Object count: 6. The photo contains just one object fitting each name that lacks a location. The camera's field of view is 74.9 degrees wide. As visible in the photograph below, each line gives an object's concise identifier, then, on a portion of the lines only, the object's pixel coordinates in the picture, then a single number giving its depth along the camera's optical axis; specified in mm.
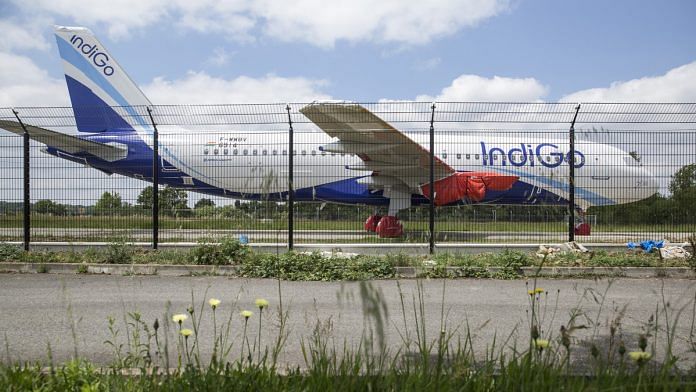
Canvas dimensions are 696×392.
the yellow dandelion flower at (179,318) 2222
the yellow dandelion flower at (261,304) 2247
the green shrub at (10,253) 8320
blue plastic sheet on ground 9180
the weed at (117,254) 8188
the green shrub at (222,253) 7895
